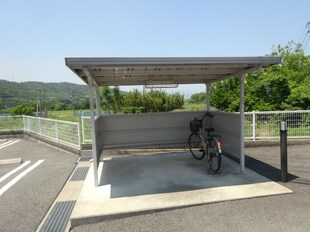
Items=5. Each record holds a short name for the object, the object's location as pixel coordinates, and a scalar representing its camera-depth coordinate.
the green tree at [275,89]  10.09
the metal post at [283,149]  3.71
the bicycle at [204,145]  4.31
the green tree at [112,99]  18.28
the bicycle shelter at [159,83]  3.31
